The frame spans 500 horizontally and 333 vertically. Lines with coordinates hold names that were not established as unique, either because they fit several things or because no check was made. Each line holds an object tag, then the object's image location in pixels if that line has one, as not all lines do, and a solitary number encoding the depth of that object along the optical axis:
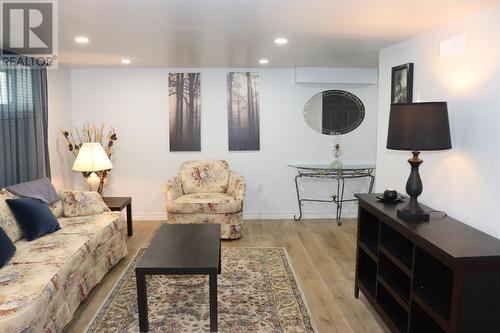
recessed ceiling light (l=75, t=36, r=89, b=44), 3.15
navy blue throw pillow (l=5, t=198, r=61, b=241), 3.01
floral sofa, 2.05
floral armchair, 4.36
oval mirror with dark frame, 5.31
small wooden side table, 4.12
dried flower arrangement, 5.10
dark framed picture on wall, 3.04
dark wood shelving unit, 1.77
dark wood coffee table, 2.44
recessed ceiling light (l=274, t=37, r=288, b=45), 3.26
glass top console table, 5.06
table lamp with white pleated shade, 4.09
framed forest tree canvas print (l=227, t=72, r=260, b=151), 5.20
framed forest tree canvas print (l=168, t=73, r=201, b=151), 5.16
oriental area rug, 2.59
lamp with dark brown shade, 2.22
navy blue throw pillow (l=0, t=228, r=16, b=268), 2.46
